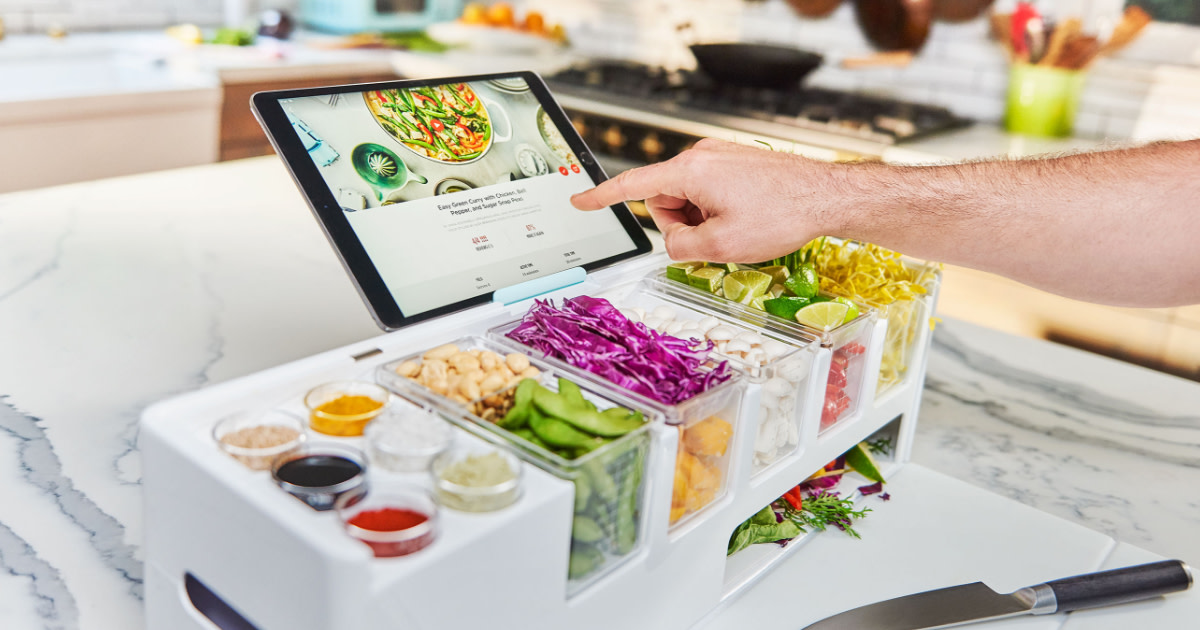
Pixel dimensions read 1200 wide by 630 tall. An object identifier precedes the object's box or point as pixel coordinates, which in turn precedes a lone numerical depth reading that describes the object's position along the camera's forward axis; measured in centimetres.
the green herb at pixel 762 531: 90
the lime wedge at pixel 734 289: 102
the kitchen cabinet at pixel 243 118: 296
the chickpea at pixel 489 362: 78
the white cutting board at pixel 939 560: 85
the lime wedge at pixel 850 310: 94
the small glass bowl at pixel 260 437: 62
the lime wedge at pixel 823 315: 91
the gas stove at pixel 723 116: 253
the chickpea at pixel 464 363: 77
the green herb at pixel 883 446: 113
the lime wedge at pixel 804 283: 99
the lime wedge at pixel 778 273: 106
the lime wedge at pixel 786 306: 95
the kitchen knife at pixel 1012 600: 81
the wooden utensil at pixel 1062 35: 273
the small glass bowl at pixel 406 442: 63
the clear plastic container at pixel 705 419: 73
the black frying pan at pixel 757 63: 289
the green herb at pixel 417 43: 358
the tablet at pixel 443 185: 88
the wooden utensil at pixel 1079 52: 271
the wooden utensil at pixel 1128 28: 268
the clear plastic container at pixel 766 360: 84
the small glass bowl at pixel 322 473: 58
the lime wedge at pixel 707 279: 102
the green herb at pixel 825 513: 96
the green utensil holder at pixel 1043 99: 272
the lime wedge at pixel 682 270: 105
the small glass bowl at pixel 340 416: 68
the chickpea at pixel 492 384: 74
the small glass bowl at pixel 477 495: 59
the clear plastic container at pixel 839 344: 92
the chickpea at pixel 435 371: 76
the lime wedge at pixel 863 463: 105
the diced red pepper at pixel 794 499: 97
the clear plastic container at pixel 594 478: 65
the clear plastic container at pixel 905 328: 104
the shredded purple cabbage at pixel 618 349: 78
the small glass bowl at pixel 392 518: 54
